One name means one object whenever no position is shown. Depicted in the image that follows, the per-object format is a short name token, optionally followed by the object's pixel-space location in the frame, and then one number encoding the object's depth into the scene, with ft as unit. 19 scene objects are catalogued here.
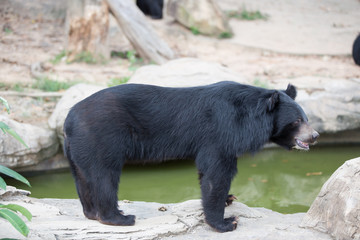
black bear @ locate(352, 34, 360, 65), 63.67
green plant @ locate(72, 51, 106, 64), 63.00
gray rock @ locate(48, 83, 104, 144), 40.96
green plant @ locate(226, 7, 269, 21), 86.02
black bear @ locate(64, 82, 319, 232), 23.90
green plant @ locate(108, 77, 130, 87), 49.96
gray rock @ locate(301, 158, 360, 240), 22.85
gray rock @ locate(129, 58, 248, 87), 42.70
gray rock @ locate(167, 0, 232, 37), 77.10
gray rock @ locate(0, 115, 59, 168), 37.35
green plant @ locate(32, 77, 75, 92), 51.67
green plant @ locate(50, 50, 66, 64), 62.48
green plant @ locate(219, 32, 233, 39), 77.00
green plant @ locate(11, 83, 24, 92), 50.60
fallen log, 60.85
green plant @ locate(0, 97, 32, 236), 18.76
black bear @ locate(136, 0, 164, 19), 82.79
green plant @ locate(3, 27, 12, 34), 72.29
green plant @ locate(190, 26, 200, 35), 77.10
